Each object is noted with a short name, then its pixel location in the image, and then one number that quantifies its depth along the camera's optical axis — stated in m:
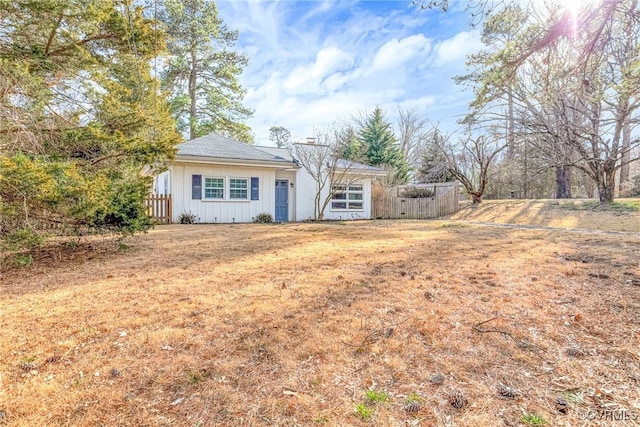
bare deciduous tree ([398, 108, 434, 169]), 29.78
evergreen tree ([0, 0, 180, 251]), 4.30
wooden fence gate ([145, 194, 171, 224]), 12.70
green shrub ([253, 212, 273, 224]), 14.34
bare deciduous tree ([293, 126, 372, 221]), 15.07
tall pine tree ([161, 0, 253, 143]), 19.67
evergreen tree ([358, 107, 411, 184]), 24.14
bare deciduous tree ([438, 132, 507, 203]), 17.59
